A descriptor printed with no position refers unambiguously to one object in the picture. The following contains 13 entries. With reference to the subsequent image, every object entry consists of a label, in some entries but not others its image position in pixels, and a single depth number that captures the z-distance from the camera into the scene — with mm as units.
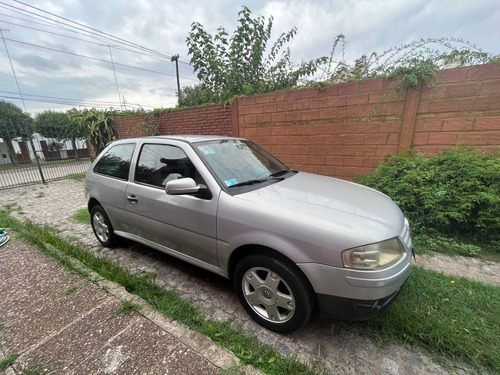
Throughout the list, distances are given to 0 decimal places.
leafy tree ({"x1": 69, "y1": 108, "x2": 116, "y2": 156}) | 9109
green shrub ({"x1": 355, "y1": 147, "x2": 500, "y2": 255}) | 2938
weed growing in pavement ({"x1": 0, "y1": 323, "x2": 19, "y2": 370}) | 1512
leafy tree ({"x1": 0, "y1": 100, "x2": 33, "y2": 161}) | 7434
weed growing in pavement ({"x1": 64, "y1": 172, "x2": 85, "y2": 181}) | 9570
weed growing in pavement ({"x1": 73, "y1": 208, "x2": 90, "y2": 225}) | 4508
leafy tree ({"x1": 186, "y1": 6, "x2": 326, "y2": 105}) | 6305
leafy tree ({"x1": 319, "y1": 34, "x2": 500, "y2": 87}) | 3232
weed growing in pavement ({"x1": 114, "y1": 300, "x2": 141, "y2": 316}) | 1903
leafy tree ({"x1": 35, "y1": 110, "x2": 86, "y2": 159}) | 10031
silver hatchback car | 1473
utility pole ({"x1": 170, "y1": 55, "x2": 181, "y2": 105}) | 18909
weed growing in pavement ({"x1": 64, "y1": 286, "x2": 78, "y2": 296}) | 2195
